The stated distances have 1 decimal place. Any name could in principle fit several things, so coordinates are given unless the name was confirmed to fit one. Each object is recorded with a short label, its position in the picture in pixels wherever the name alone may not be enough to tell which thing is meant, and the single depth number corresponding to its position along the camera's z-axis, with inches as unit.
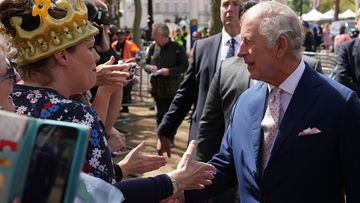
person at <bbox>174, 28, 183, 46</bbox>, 840.7
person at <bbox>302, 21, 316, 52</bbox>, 900.3
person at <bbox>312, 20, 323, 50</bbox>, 1143.4
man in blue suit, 93.1
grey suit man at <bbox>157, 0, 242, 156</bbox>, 166.9
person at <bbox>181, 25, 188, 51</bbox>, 828.0
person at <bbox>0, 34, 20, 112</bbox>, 67.4
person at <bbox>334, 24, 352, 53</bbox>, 585.9
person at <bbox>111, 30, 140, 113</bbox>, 440.8
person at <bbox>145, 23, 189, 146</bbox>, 335.3
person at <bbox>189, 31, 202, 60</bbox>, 655.8
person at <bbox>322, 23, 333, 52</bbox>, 1100.5
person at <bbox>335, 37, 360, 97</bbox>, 249.8
